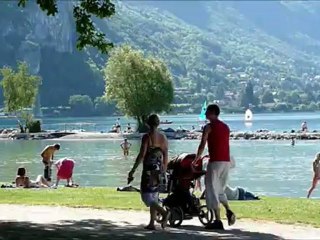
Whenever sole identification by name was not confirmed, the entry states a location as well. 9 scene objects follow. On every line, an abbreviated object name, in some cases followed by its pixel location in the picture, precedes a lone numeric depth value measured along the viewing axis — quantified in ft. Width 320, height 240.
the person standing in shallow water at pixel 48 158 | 87.66
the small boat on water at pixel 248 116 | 586.45
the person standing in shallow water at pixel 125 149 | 163.25
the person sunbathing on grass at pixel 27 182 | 75.30
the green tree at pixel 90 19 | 46.85
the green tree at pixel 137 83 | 299.79
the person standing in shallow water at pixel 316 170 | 75.72
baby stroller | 39.32
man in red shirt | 38.75
